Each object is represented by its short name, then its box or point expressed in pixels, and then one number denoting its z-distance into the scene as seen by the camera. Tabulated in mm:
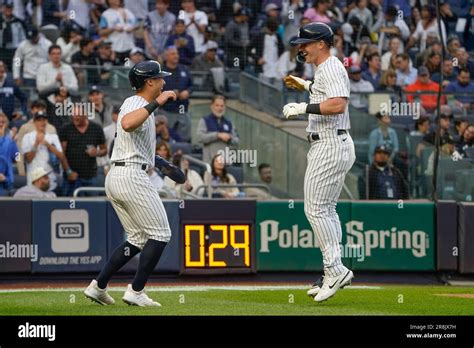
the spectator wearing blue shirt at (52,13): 17453
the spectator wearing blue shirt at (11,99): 15398
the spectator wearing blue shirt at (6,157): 14617
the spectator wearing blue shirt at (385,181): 14809
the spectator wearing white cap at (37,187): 14508
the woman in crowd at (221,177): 15148
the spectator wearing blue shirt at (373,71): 17578
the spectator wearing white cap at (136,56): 16906
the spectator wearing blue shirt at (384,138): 15008
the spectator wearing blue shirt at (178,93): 15820
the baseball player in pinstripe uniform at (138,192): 9625
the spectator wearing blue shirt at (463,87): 15656
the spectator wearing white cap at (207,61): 16984
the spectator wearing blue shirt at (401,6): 18203
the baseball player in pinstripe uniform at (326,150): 9883
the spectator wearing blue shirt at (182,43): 17250
